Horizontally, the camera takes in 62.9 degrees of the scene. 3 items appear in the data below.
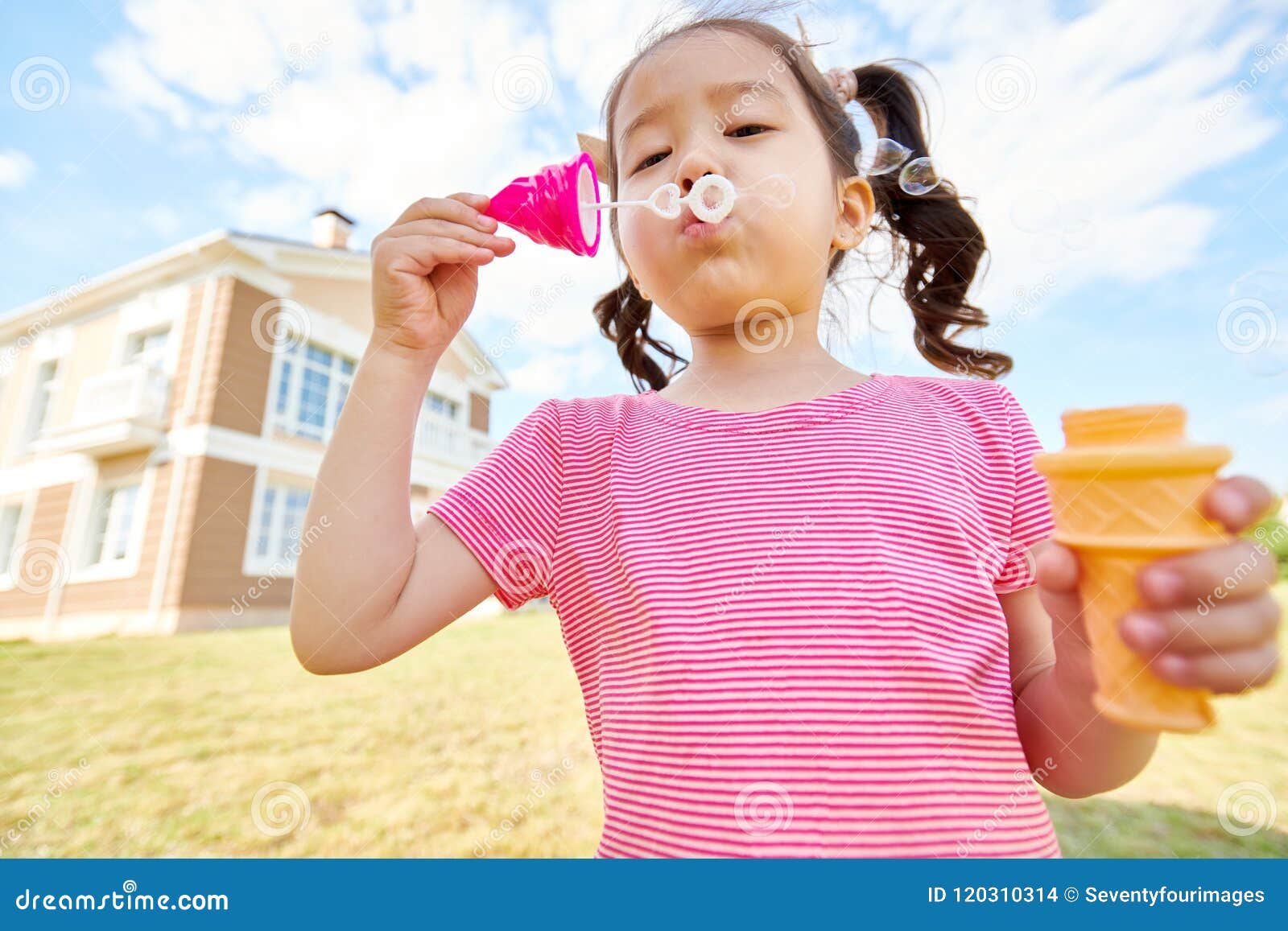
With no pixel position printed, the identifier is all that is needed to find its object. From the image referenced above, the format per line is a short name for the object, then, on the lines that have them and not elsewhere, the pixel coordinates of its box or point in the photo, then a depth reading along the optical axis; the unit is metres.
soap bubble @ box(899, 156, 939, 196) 0.80
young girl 0.50
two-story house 6.58
